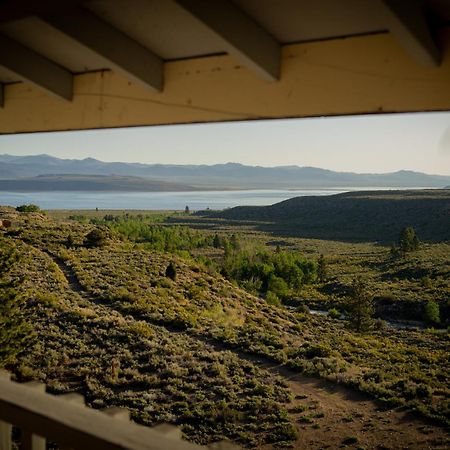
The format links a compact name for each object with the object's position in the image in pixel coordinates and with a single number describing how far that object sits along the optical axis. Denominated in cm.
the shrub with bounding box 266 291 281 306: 5138
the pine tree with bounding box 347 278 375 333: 4162
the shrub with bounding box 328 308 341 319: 5000
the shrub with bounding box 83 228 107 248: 4938
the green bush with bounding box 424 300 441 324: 4725
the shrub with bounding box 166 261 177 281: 4134
